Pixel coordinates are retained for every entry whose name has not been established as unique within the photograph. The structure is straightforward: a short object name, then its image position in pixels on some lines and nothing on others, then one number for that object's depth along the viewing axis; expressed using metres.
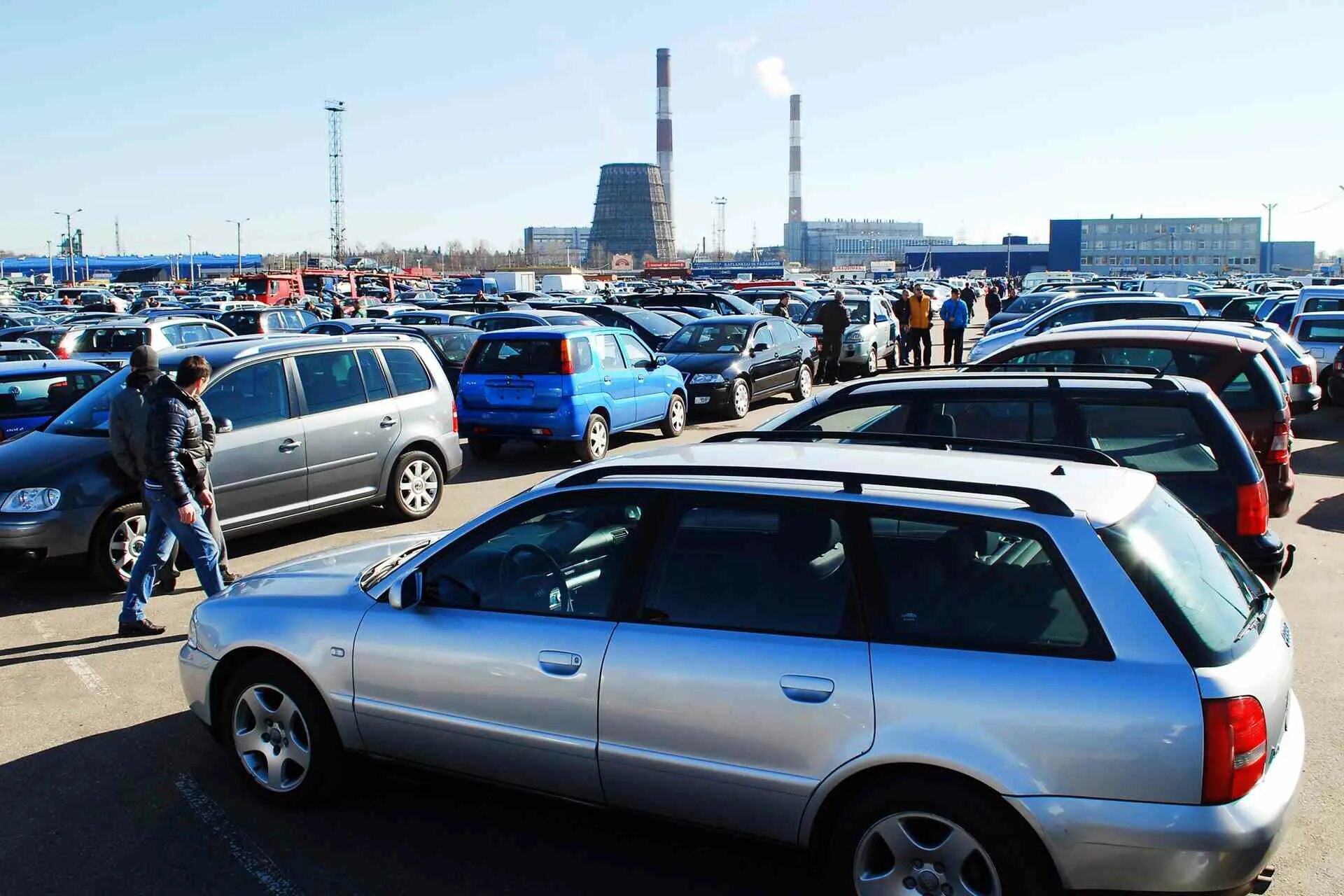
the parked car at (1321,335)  18.91
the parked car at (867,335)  23.56
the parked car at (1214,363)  8.15
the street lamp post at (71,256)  98.69
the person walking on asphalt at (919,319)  23.56
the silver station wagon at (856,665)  3.18
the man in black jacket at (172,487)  6.89
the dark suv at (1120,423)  6.39
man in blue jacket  23.69
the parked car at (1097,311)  18.72
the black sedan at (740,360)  17.34
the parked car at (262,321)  23.54
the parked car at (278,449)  7.79
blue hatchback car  13.27
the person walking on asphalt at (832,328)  22.09
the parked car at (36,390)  11.65
